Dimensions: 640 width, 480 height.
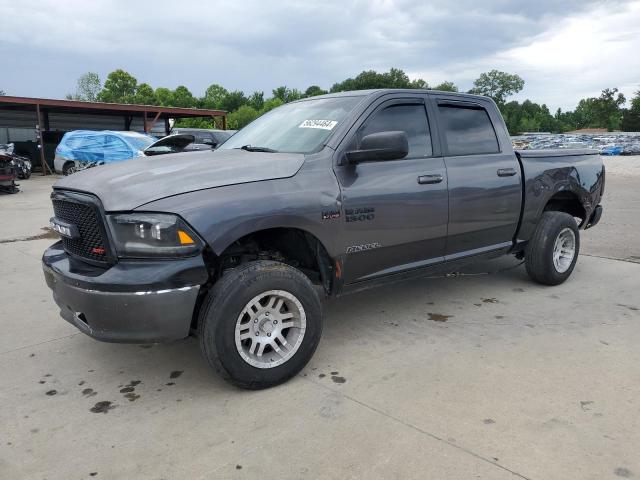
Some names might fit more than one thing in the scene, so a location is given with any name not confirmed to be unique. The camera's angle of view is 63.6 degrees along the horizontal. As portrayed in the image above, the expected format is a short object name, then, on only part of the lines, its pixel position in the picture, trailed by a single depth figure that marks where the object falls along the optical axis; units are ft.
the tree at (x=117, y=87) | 252.42
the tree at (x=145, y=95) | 245.24
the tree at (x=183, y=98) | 275.18
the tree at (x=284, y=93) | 326.51
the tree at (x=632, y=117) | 286.05
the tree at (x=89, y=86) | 256.32
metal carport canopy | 68.28
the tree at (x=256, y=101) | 305.32
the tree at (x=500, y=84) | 390.42
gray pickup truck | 9.22
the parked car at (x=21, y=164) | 55.67
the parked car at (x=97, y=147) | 55.98
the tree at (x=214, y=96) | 306.14
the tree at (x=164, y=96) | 272.80
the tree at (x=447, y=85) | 309.22
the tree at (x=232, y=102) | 306.76
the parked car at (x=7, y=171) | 44.25
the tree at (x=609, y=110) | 321.73
